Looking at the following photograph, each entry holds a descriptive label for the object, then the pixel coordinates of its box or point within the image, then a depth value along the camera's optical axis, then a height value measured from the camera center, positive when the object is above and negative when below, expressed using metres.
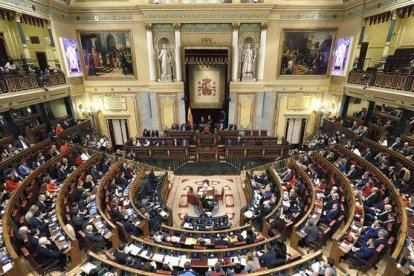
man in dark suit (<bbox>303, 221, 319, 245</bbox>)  7.12 -4.99
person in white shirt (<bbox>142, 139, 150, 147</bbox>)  13.61 -4.61
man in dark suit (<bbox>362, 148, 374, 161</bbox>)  10.29 -4.02
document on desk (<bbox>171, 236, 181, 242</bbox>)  7.15 -5.18
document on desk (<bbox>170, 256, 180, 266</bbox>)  6.07 -4.95
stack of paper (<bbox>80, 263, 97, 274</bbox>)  5.51 -4.65
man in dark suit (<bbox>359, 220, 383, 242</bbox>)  6.45 -4.51
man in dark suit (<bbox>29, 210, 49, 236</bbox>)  6.84 -4.55
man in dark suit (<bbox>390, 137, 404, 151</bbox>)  10.11 -3.55
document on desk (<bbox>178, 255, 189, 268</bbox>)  6.02 -4.93
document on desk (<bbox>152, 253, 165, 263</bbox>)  6.20 -4.97
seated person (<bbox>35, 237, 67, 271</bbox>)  6.18 -4.84
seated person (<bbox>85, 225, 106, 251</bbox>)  6.96 -4.98
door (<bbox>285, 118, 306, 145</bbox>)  16.47 -4.80
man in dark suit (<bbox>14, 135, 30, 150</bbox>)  10.59 -3.61
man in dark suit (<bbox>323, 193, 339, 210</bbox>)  7.96 -4.59
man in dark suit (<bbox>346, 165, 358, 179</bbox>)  9.50 -4.37
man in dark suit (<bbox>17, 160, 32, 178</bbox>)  9.13 -4.09
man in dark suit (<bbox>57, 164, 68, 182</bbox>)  9.63 -4.48
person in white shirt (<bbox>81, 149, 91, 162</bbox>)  11.31 -4.44
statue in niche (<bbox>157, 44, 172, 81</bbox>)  14.73 -0.26
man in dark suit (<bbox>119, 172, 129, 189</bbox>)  10.16 -5.05
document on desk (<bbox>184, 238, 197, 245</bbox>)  7.03 -5.17
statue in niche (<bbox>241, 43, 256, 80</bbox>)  14.71 -0.28
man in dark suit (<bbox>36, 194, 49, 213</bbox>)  7.75 -4.53
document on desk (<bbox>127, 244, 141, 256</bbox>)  6.43 -4.97
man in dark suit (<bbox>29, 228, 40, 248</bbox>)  6.27 -4.53
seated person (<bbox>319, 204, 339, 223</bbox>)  7.54 -4.76
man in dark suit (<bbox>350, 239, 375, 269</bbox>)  6.03 -4.68
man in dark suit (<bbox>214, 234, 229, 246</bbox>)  6.93 -5.09
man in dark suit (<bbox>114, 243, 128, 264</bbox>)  5.94 -4.70
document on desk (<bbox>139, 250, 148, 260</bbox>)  6.32 -4.96
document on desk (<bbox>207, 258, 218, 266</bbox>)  6.01 -4.93
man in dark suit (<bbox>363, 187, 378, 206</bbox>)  7.90 -4.44
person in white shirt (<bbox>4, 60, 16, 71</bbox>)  11.17 -0.34
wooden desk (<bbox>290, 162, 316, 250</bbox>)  7.31 -4.82
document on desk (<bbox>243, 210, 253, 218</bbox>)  8.53 -5.33
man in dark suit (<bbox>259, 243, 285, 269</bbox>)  5.86 -4.74
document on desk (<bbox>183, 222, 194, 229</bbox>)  8.14 -5.43
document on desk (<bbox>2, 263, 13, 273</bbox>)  5.48 -4.58
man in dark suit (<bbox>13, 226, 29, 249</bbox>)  6.24 -4.42
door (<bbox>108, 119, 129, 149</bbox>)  16.55 -4.86
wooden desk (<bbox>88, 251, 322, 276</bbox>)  5.17 -4.41
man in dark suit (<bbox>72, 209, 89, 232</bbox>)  7.34 -4.84
